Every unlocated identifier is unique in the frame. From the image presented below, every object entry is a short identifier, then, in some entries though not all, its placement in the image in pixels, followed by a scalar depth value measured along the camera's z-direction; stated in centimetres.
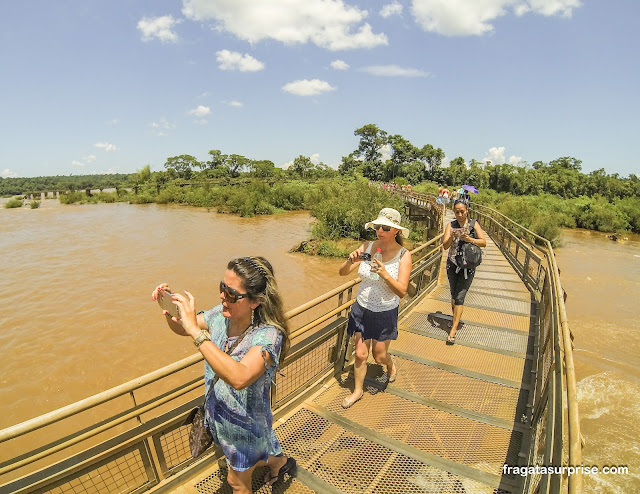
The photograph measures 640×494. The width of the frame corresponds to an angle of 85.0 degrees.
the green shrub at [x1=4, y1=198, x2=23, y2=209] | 4019
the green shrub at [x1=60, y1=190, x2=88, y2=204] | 4512
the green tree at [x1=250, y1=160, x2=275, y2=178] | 6945
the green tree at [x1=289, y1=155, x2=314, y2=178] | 7050
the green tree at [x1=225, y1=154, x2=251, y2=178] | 7818
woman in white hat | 291
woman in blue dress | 157
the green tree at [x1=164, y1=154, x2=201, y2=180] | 7144
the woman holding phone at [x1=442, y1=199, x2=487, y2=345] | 425
